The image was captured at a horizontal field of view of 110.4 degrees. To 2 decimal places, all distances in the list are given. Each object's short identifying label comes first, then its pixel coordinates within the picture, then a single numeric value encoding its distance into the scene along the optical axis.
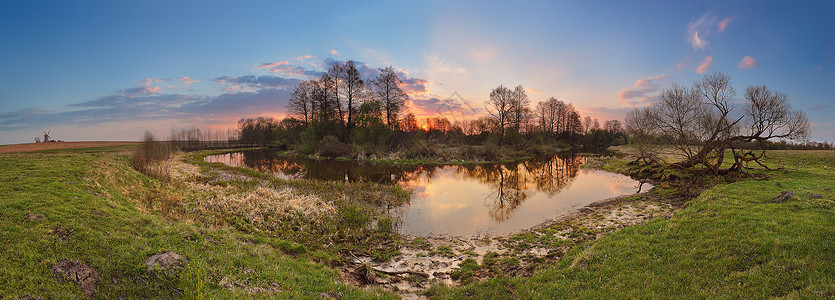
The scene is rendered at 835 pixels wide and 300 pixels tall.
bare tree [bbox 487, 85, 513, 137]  54.31
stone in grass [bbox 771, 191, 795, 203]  9.46
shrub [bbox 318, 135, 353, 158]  42.91
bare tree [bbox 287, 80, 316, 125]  54.41
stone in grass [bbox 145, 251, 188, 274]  5.50
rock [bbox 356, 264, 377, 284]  7.30
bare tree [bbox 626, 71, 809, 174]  17.20
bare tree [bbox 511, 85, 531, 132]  54.75
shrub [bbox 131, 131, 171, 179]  17.70
